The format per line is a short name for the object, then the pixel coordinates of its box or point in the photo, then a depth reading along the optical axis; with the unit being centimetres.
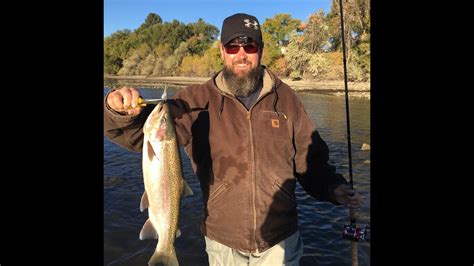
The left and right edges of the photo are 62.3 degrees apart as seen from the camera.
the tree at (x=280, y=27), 6012
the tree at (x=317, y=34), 5112
